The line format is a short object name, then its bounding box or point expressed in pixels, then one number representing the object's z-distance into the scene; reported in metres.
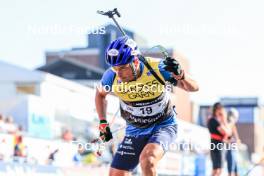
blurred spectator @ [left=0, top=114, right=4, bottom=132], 16.52
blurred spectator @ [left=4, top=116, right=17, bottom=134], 16.93
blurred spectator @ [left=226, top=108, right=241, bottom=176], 14.34
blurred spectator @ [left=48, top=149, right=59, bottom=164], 15.87
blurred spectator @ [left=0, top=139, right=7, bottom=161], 14.93
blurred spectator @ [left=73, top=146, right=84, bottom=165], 17.09
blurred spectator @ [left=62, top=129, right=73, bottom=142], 19.62
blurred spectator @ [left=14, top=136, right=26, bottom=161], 15.58
